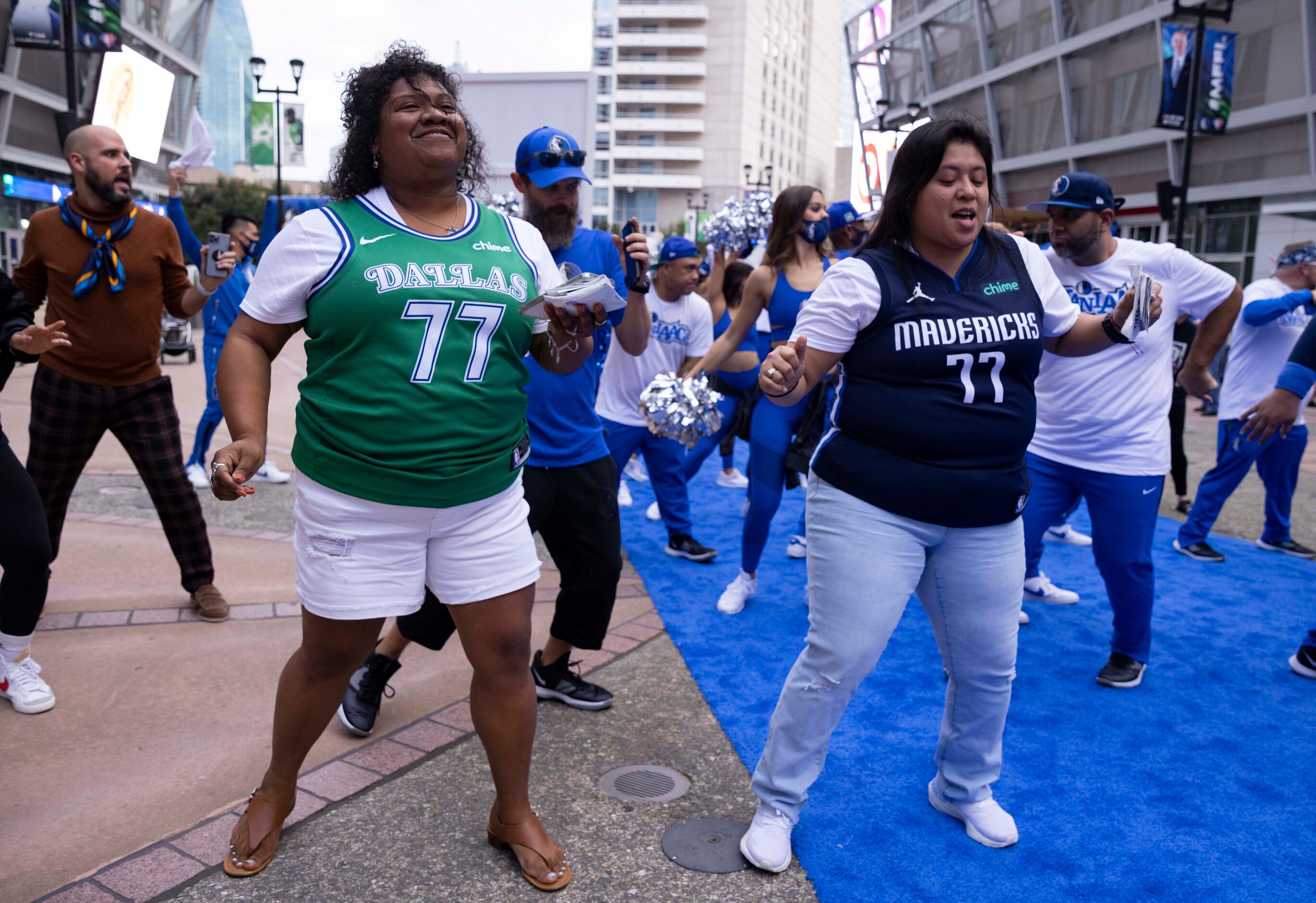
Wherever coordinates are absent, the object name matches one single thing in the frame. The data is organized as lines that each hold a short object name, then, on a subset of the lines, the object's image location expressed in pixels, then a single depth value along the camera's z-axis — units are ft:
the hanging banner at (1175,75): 59.16
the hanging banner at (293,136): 94.89
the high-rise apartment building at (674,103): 310.86
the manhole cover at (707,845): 9.42
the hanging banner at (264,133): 90.74
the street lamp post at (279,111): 87.15
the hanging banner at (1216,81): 66.54
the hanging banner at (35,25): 49.55
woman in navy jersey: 8.97
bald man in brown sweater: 14.21
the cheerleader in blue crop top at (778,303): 17.34
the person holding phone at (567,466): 11.72
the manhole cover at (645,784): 10.77
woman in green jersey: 8.05
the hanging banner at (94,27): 42.88
